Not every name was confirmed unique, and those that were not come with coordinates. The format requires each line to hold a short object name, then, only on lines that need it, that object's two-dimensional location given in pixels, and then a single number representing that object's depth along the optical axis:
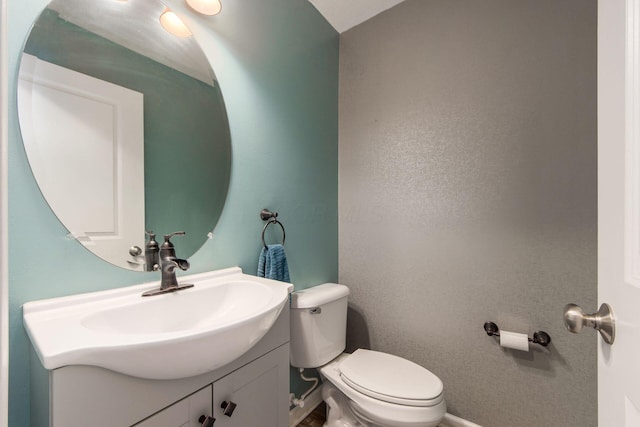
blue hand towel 1.25
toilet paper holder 1.22
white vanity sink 0.54
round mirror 0.76
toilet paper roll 1.24
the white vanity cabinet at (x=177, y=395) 0.52
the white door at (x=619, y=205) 0.40
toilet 1.11
